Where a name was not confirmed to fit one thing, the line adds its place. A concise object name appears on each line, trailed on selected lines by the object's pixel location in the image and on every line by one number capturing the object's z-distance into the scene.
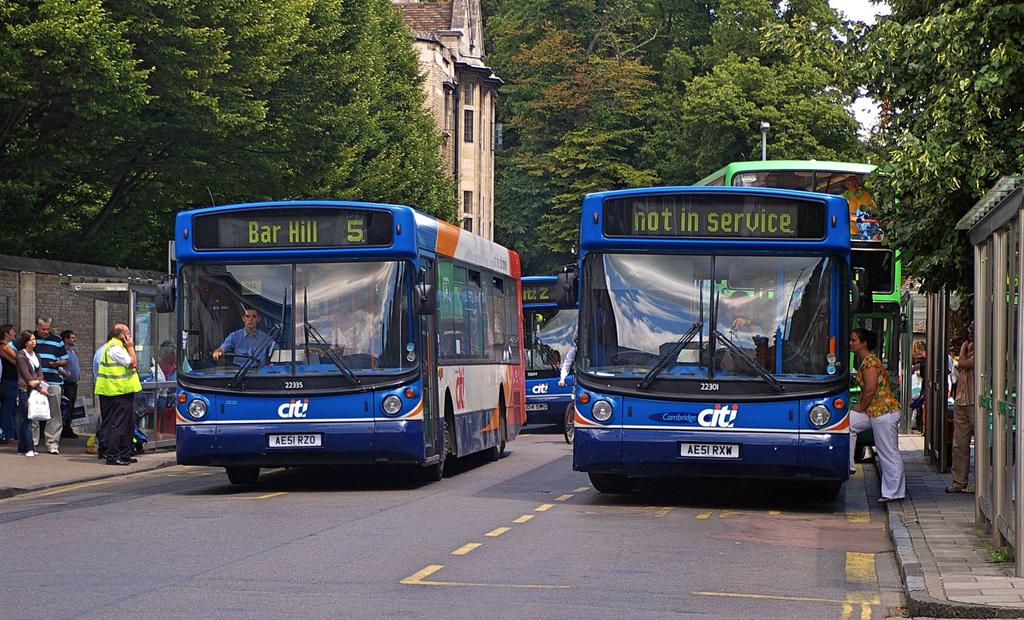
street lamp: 62.53
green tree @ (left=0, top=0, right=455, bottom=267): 28.25
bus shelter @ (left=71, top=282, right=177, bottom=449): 25.95
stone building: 78.50
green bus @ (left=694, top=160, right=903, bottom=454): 25.48
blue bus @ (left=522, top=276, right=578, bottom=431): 36.56
